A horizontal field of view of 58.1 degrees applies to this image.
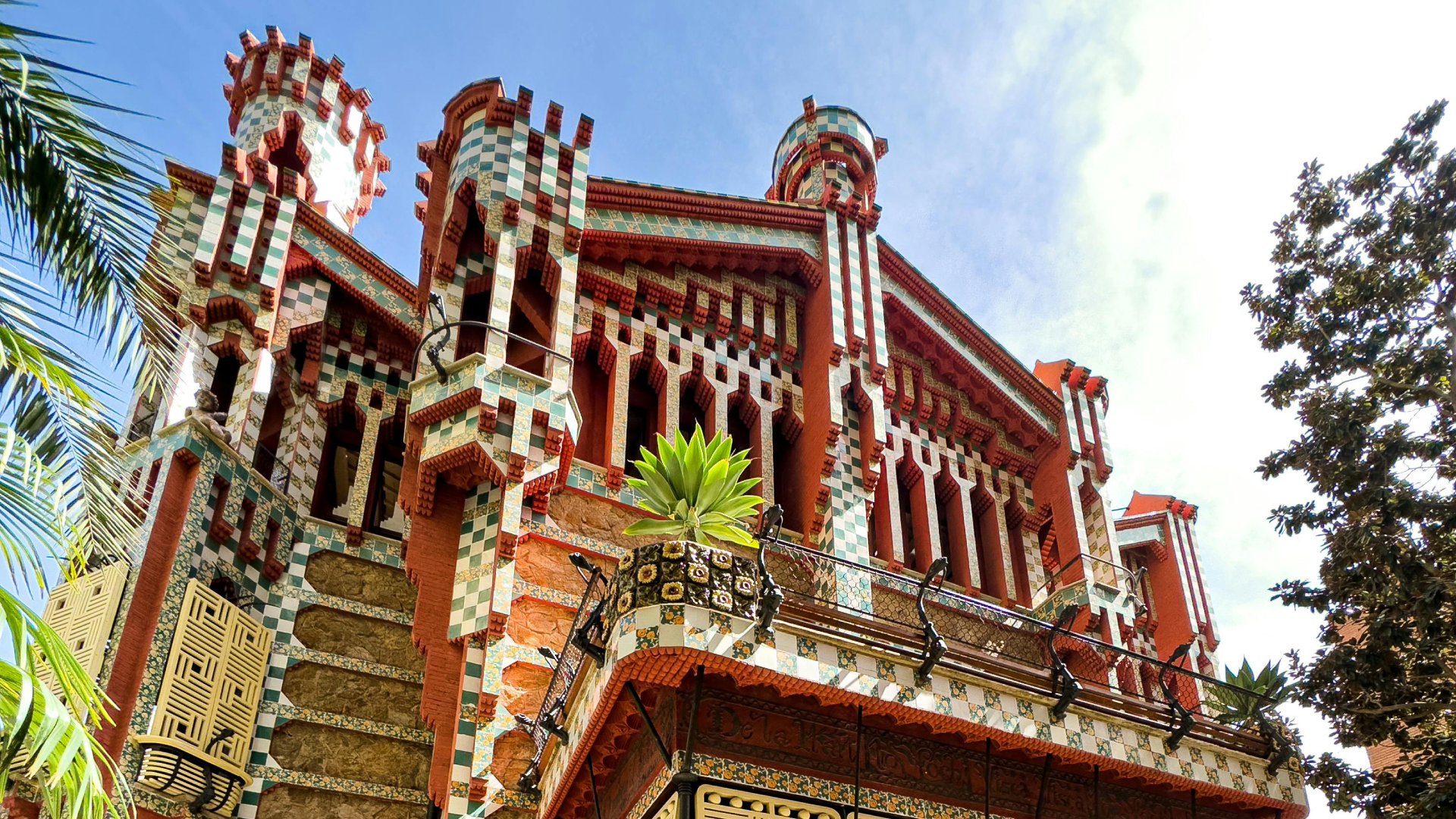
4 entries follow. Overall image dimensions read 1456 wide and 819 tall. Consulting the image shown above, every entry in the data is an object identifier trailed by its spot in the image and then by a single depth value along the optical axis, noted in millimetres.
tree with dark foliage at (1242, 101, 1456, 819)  13266
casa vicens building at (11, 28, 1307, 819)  10180
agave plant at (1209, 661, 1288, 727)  12328
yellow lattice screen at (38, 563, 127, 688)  13703
